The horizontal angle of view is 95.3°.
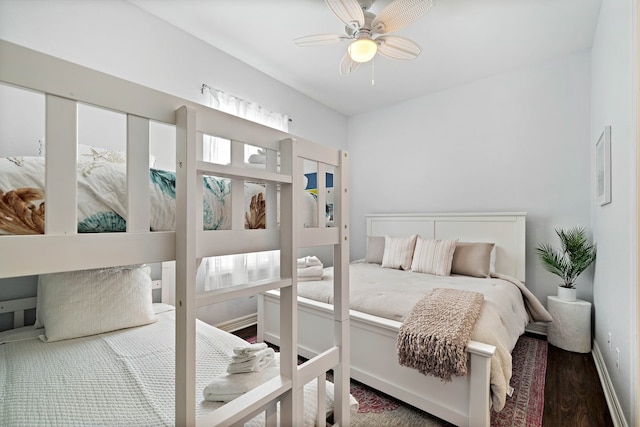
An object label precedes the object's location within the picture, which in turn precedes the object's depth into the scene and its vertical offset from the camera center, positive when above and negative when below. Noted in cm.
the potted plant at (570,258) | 248 -39
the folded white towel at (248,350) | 121 -57
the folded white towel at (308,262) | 277 -45
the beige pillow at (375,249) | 351 -42
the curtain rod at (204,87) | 264 +117
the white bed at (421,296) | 147 -70
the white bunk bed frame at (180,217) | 58 +0
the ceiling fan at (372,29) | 177 +127
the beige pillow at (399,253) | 319 -42
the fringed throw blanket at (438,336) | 145 -64
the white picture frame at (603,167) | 190 +34
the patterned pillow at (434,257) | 290 -43
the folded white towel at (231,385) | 109 -65
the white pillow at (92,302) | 163 -52
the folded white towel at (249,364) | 118 -61
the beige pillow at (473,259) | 282 -43
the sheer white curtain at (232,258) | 267 -42
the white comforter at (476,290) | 153 -61
